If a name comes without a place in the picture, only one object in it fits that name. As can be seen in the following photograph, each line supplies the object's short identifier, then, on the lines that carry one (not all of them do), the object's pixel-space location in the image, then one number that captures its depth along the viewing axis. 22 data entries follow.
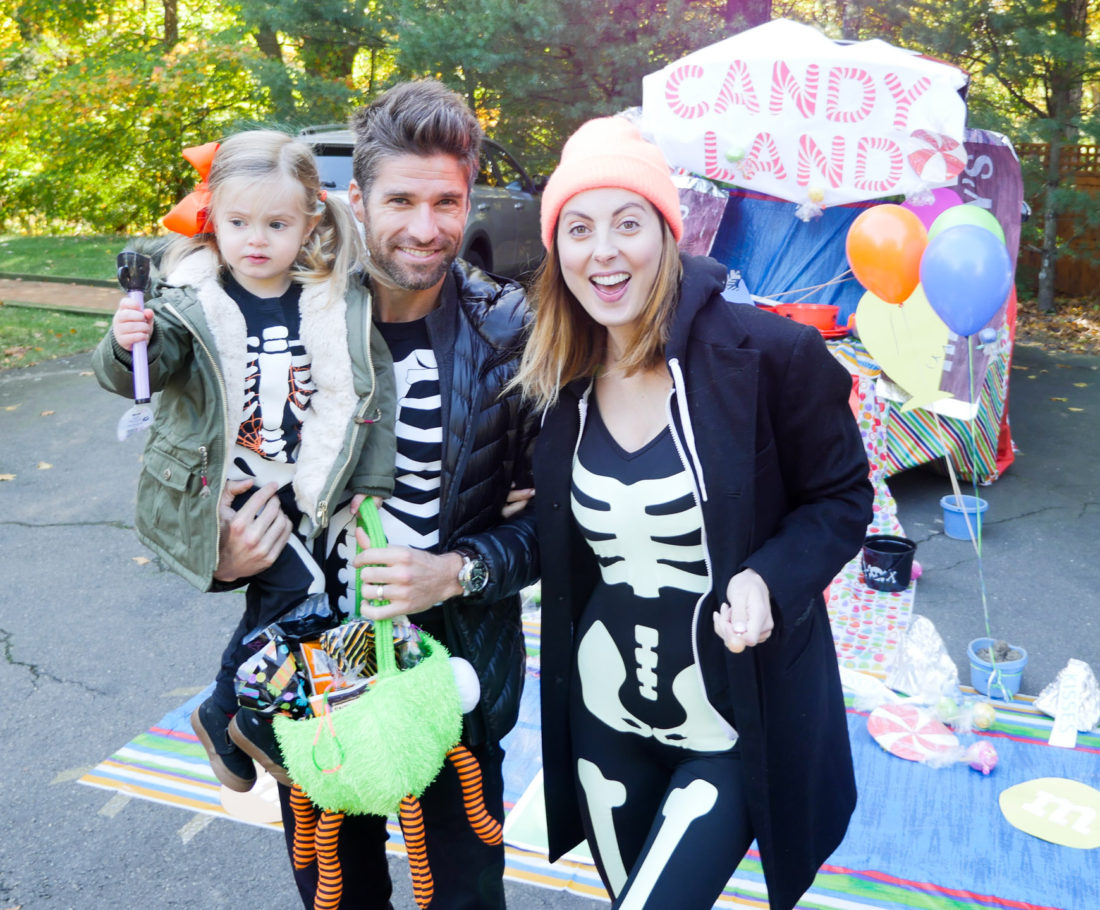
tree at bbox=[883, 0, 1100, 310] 9.45
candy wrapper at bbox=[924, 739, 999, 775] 3.45
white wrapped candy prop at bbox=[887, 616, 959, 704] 3.83
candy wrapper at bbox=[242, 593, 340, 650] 1.77
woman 1.78
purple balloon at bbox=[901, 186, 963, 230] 5.89
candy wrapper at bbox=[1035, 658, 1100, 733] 3.67
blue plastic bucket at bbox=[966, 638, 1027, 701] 3.93
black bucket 4.80
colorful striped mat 2.92
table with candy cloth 5.43
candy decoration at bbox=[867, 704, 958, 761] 3.58
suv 8.47
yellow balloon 4.85
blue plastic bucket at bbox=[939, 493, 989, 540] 5.49
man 1.87
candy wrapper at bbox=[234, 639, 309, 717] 1.73
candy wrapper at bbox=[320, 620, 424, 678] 1.78
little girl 1.87
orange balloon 4.10
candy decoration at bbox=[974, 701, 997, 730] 3.67
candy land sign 5.21
